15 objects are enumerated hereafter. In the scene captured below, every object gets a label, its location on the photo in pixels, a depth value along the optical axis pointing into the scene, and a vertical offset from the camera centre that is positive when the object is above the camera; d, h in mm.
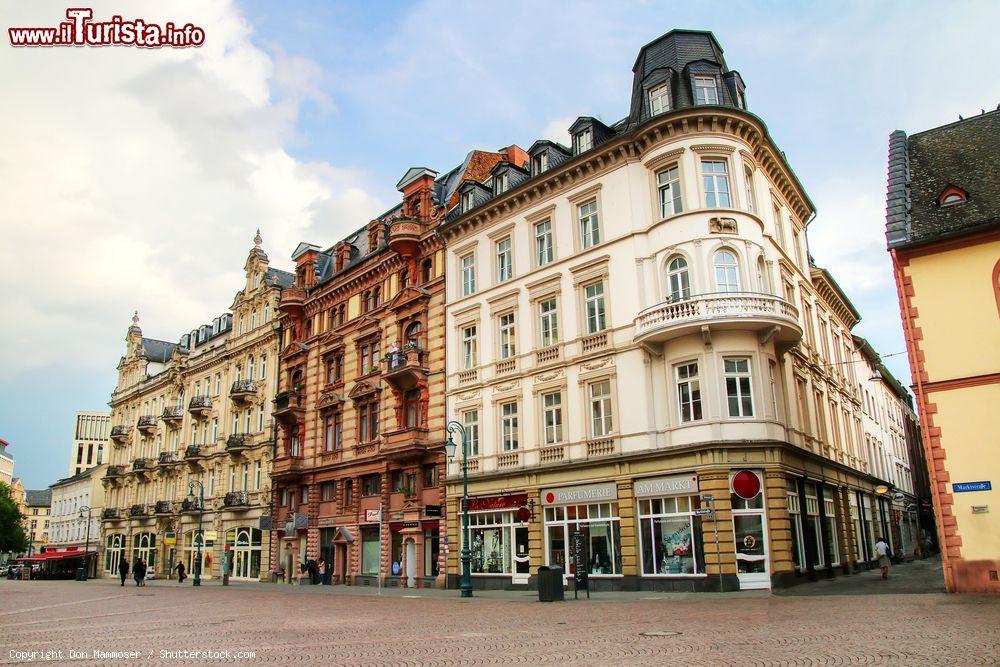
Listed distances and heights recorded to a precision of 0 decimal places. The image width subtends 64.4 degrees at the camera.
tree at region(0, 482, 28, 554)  92788 +1899
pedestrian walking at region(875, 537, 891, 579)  28000 -1259
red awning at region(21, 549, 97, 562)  73319 -1351
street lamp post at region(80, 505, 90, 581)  66575 -2048
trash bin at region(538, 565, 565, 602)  23844 -1656
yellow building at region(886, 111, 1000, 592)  19875 +4396
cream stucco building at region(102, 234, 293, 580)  51031 +6503
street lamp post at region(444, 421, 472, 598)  28219 -819
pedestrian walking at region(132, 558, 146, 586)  48031 -2049
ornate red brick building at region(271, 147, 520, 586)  37406 +6782
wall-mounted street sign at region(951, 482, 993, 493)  19828 +732
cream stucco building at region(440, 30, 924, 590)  26422 +6190
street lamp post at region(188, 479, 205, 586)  46031 +2278
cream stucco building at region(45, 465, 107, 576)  74312 +2351
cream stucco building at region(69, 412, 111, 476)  130250 +16224
